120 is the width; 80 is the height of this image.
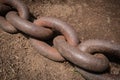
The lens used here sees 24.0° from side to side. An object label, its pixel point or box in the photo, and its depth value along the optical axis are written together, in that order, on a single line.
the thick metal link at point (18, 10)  0.75
